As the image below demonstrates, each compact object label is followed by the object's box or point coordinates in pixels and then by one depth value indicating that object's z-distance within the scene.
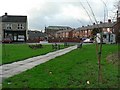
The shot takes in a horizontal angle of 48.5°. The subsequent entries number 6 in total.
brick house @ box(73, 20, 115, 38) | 59.14
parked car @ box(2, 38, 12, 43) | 36.01
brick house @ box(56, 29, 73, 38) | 68.46
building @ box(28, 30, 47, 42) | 63.46
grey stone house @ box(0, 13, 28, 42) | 41.40
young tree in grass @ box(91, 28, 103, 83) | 4.59
